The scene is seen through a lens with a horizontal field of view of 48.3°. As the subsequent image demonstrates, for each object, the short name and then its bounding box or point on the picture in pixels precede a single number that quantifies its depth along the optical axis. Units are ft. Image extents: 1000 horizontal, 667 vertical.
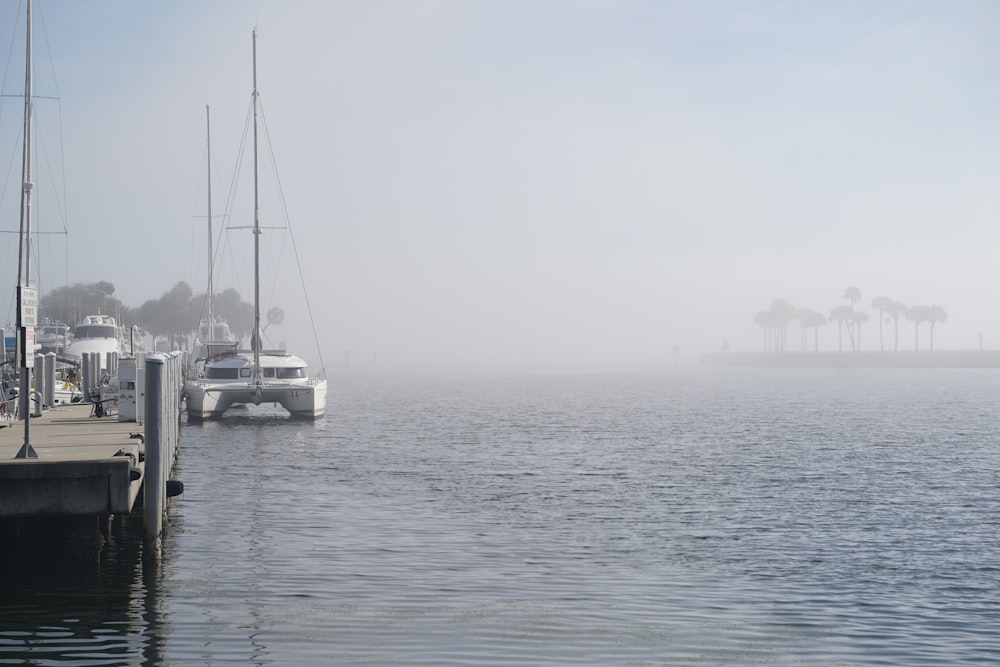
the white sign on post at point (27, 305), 54.02
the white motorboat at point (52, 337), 221.44
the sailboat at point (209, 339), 205.36
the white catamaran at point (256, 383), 168.86
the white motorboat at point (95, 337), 221.25
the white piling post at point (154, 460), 55.36
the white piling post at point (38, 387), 95.92
